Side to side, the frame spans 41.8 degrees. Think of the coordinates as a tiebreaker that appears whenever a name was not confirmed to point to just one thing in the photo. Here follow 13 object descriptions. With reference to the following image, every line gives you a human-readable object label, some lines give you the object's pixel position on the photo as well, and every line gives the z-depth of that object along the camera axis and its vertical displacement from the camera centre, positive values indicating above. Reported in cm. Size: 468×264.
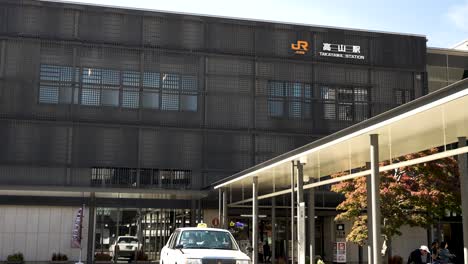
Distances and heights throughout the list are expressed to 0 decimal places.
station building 3247 +692
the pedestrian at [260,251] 3534 -131
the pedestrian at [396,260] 3054 -154
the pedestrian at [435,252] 1780 -68
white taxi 1446 -52
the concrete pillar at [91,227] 3203 +1
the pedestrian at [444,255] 1883 -81
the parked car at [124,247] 3309 -106
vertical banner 2839 -14
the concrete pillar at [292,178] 1789 +146
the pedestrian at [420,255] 1658 -70
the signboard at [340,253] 2923 -115
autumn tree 2433 +139
